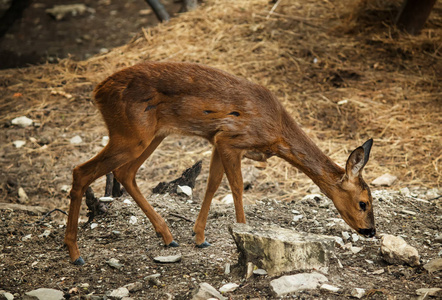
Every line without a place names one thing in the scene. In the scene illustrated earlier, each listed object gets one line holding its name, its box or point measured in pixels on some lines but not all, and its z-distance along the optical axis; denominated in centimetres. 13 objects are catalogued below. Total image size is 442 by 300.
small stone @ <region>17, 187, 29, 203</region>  1250
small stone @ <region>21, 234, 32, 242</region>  976
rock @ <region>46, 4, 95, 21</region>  2752
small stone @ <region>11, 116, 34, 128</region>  1557
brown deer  862
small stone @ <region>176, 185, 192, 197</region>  1153
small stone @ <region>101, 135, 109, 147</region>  1485
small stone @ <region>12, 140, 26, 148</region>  1463
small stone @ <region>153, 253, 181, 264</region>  862
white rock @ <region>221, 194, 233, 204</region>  1206
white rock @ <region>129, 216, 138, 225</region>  1035
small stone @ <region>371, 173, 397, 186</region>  1258
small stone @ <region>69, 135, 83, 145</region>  1487
